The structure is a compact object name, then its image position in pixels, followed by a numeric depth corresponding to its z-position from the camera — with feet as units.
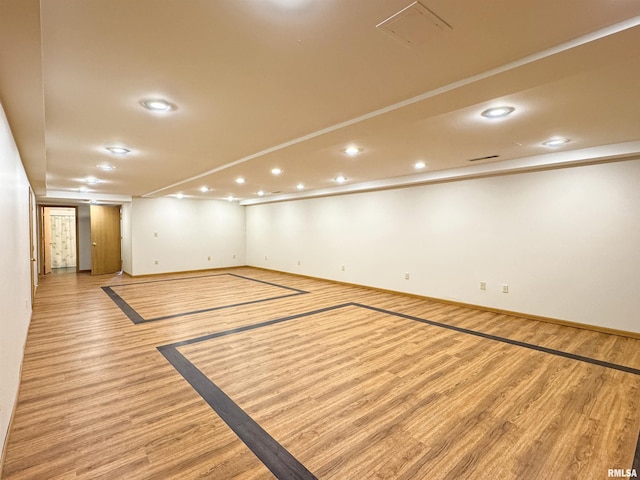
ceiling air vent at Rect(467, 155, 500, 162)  14.39
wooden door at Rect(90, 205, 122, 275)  30.01
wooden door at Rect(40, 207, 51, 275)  30.12
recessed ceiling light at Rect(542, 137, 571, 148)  11.71
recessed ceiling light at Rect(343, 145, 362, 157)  12.41
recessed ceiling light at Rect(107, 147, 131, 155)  12.33
